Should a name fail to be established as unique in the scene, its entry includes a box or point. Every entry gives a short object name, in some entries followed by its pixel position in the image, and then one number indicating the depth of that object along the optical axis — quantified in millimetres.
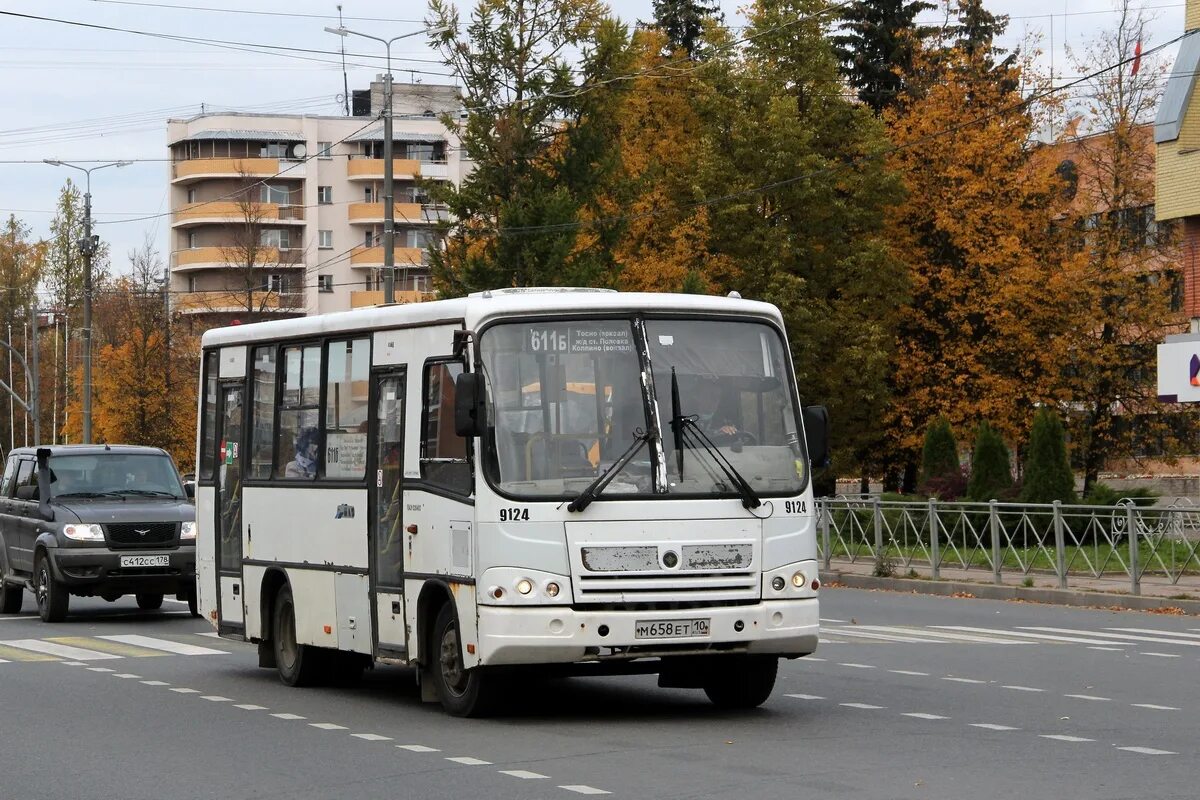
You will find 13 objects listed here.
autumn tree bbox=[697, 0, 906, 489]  51125
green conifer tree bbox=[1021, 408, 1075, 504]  34219
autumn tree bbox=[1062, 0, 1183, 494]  51062
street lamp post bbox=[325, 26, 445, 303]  39438
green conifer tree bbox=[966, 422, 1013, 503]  36062
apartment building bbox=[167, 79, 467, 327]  114500
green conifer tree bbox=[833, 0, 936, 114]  64000
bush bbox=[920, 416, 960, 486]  39125
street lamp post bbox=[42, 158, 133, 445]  55500
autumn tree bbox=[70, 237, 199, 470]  71312
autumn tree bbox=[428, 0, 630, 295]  46281
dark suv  23438
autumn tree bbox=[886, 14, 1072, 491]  49812
